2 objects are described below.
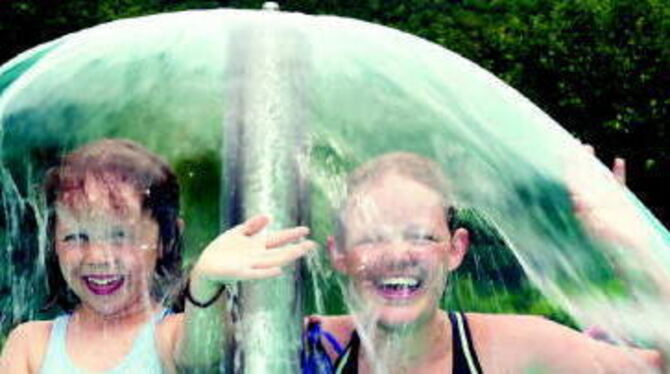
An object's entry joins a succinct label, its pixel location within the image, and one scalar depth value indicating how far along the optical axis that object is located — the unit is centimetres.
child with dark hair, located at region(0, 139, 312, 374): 313
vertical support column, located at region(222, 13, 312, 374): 285
